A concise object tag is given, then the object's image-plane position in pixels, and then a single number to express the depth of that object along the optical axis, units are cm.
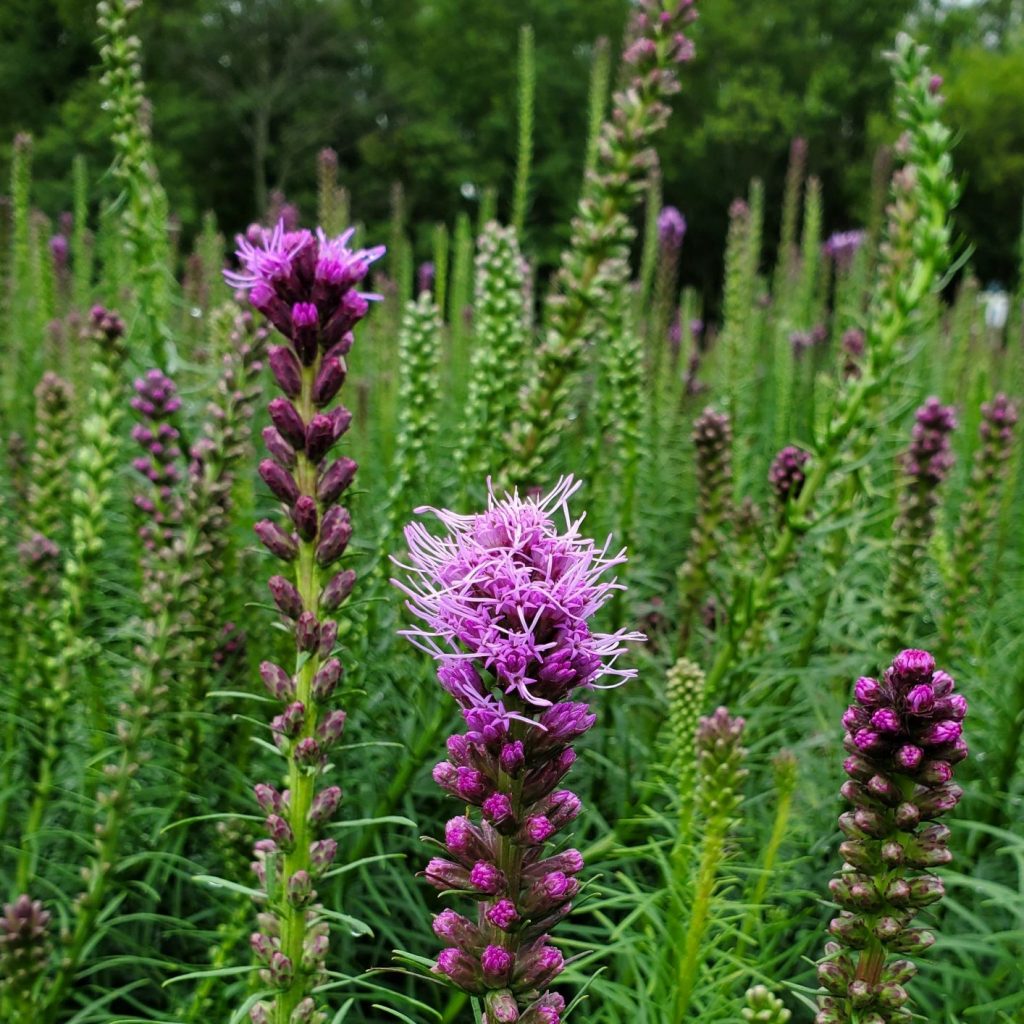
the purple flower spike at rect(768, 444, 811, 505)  68
